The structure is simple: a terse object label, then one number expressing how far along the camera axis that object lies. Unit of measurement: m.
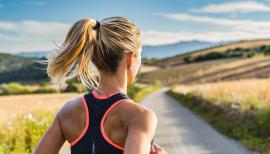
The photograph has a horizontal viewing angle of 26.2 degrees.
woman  2.50
